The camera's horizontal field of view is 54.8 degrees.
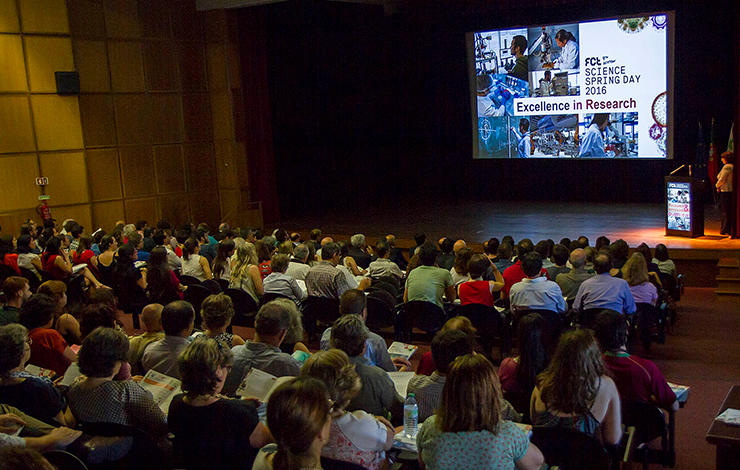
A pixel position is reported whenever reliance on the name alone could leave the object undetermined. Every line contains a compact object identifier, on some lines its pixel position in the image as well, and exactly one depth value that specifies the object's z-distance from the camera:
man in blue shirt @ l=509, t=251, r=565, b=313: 5.94
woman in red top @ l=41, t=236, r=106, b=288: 7.91
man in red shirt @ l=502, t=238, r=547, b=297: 6.96
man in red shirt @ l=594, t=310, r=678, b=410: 3.83
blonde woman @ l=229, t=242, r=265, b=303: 7.16
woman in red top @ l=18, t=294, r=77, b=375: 4.61
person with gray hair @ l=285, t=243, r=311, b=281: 7.31
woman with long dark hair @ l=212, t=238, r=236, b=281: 7.78
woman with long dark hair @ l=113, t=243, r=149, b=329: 7.61
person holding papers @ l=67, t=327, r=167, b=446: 3.48
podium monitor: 10.81
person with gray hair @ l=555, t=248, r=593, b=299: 6.70
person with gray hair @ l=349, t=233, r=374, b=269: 8.62
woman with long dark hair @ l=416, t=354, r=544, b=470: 2.72
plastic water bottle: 3.46
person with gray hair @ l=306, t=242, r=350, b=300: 6.73
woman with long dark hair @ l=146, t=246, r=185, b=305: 6.96
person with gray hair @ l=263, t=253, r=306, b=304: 6.87
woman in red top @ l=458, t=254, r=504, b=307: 6.30
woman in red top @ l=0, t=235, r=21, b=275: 8.62
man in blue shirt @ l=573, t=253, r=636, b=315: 5.90
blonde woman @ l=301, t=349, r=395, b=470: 2.94
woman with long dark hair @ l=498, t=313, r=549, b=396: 3.87
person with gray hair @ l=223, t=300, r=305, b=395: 4.01
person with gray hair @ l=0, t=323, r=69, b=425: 3.54
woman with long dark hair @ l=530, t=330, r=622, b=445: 3.27
